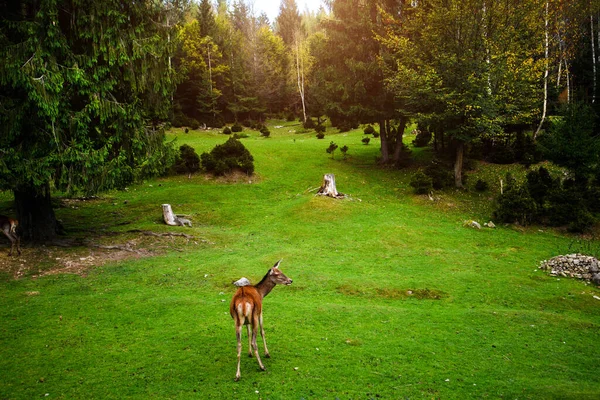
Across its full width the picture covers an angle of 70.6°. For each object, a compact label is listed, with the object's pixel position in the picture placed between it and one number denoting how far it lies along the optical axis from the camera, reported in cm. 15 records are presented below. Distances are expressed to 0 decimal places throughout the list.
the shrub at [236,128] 5166
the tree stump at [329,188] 2561
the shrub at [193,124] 5127
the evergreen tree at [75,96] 1395
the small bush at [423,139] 4053
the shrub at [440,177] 2822
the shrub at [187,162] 3091
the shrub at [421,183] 2734
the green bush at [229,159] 3058
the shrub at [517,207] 2256
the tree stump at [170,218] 2119
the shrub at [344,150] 3709
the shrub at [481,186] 2859
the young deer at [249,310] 762
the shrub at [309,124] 5706
